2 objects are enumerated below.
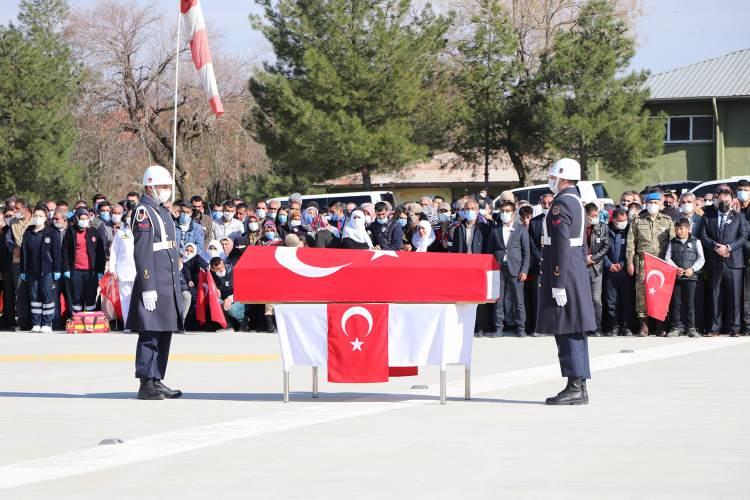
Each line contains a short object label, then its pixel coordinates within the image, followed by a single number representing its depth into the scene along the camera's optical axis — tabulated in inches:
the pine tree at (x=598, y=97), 1915.6
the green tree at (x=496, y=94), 1942.7
